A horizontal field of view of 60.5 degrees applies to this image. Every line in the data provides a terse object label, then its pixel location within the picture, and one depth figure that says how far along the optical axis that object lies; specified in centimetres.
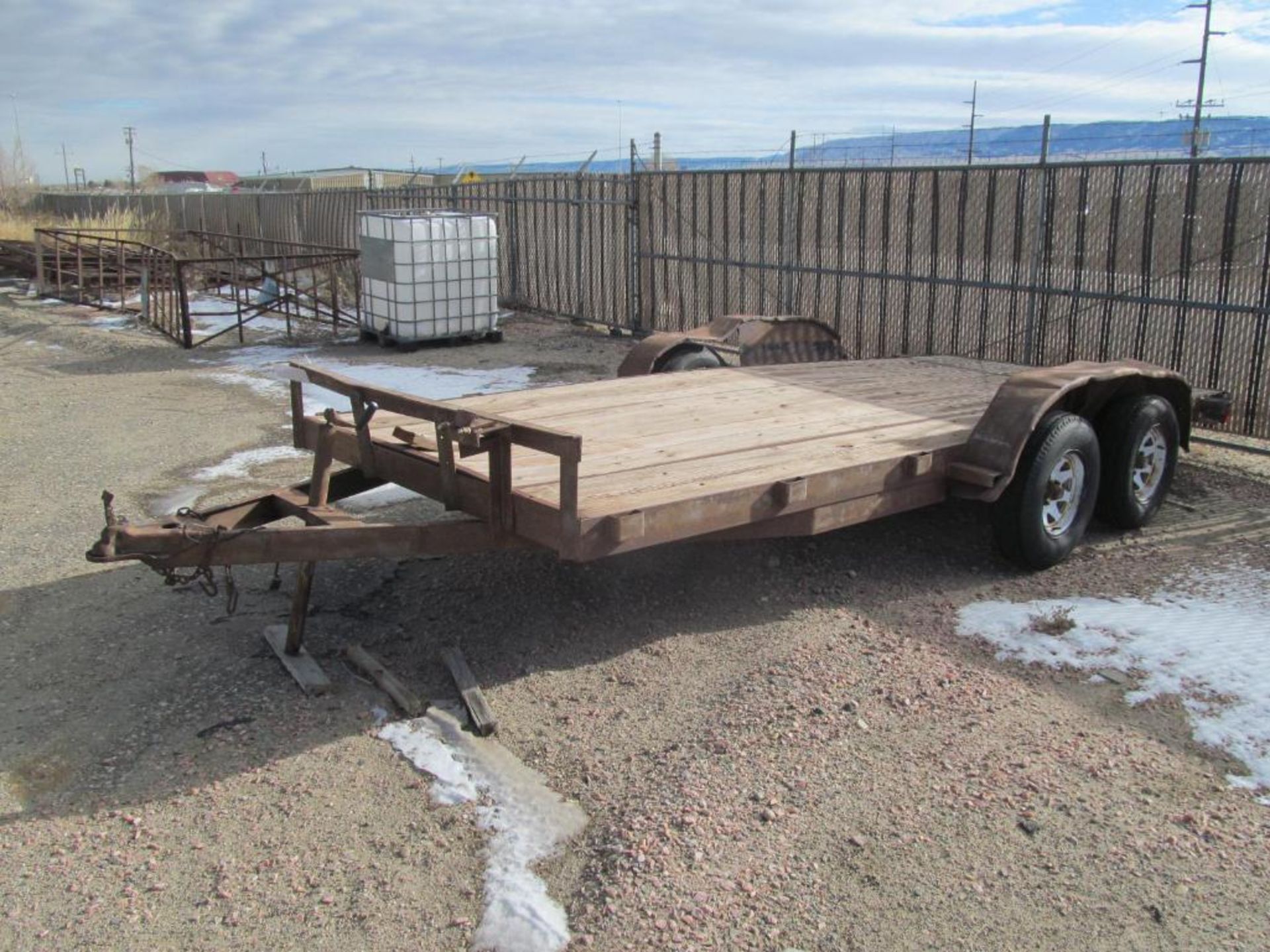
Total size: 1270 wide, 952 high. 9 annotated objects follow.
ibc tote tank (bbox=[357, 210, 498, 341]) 1430
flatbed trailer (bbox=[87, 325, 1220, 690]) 420
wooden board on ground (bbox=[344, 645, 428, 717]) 436
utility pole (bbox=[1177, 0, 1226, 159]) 2764
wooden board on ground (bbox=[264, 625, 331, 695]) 450
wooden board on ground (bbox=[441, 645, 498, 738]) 421
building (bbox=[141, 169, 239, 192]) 6981
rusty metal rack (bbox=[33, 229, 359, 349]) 1588
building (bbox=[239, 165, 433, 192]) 4062
